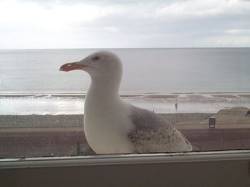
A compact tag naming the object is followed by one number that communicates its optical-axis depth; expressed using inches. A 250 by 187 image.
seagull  34.5
